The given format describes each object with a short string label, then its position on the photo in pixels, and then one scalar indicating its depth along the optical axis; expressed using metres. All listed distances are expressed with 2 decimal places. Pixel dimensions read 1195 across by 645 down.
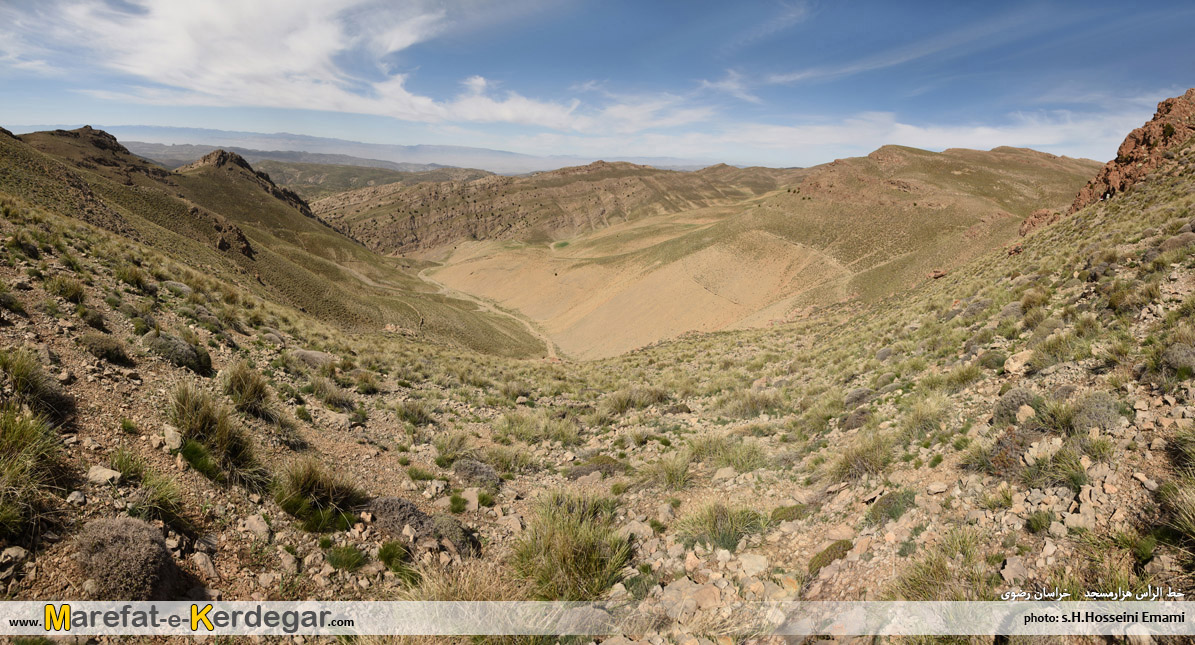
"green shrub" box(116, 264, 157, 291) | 10.84
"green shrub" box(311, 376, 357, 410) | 9.65
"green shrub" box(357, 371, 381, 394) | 11.34
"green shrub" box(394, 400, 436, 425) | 10.24
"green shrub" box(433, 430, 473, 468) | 8.60
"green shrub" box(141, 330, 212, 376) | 7.42
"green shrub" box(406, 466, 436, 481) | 7.38
